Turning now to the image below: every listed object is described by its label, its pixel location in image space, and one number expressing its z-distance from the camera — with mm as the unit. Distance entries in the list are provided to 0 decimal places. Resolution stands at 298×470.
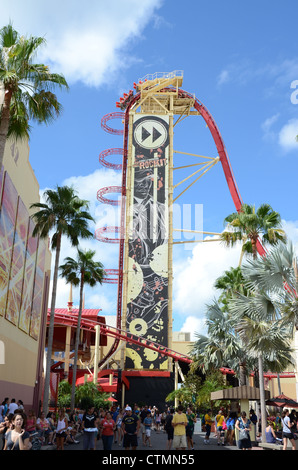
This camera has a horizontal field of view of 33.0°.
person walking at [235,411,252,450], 16250
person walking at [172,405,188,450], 14812
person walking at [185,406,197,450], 19684
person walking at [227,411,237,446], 23641
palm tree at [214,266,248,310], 31078
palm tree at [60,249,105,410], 35969
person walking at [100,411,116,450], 15109
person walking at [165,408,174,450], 18547
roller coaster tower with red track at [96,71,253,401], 51688
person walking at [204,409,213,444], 24609
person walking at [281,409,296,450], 16219
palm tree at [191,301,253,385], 29000
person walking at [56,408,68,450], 18350
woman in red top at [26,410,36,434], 15727
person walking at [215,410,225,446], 23888
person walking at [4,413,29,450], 9438
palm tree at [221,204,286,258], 25781
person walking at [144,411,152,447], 21877
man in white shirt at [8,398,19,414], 18766
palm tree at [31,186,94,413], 28078
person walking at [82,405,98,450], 14969
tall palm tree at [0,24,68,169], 15742
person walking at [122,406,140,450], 15445
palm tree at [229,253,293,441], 17688
